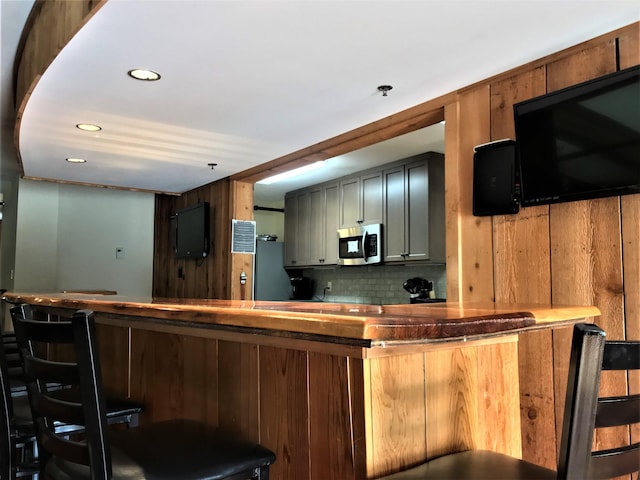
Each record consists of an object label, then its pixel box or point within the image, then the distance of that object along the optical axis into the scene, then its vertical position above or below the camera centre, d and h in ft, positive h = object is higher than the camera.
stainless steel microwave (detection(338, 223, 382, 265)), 16.19 +1.01
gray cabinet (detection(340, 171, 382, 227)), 16.51 +2.59
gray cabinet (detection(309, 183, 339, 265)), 18.38 +1.91
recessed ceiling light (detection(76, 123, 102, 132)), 11.39 +3.45
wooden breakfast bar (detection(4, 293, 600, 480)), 2.89 -0.85
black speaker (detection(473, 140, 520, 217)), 8.25 +1.59
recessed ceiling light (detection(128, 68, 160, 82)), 8.47 +3.46
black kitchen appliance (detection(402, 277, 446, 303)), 15.56 -0.46
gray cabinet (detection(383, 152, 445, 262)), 14.55 +1.91
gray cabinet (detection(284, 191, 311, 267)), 19.77 +1.88
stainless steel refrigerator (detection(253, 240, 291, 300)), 20.26 +0.05
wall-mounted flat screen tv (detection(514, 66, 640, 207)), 6.61 +1.90
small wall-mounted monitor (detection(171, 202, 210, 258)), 18.06 +1.68
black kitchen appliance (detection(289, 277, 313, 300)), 20.79 -0.54
